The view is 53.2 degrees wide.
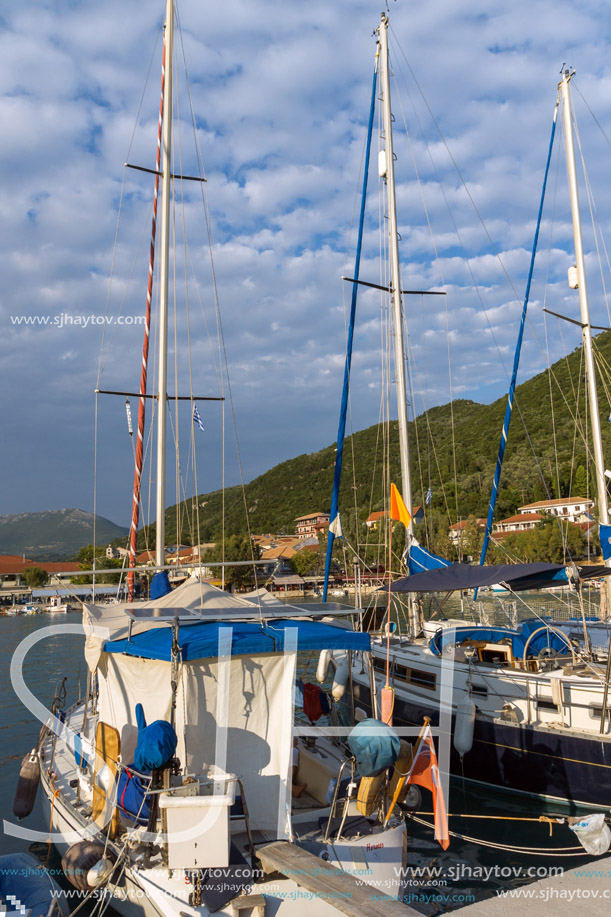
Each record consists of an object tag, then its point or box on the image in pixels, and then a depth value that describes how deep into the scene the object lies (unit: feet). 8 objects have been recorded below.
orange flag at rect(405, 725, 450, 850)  22.17
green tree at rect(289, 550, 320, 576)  298.56
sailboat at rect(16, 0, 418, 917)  18.38
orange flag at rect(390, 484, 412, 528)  41.24
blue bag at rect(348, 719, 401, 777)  20.40
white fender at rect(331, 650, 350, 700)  39.50
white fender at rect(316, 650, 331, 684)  45.62
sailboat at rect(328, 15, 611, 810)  33.76
